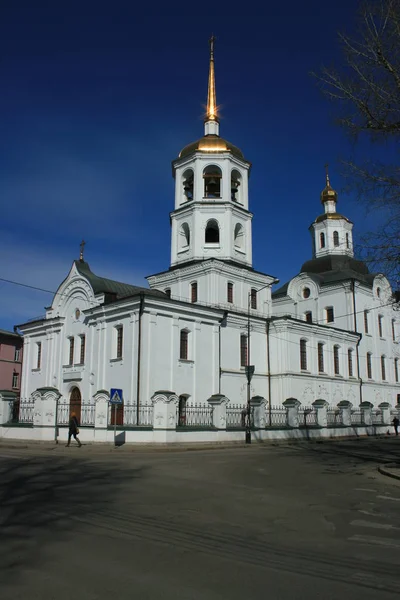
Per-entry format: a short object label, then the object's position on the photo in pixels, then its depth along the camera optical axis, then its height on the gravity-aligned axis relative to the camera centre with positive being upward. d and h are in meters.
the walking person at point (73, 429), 21.41 -0.72
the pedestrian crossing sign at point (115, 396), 21.28 +0.59
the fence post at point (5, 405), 26.39 +0.30
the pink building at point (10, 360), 48.91 +4.68
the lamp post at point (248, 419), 24.98 -0.37
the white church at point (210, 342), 26.05 +4.14
